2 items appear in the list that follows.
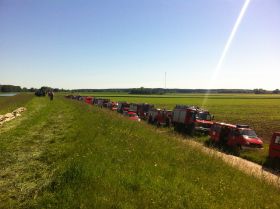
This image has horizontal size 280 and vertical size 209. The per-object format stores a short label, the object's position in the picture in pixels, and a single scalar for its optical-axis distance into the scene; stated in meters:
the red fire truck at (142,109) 28.23
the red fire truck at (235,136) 14.26
